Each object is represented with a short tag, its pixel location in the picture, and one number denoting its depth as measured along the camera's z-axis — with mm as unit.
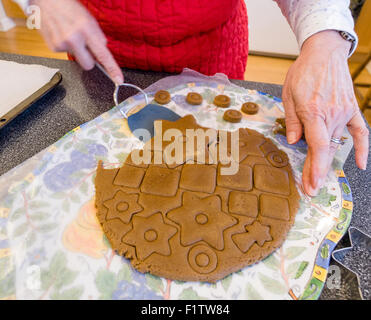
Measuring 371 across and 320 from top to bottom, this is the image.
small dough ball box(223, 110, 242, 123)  516
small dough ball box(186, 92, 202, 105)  540
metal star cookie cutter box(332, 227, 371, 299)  360
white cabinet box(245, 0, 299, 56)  1405
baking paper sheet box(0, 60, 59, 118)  520
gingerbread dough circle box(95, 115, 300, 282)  364
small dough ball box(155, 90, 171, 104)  538
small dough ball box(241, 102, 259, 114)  530
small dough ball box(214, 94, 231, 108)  539
